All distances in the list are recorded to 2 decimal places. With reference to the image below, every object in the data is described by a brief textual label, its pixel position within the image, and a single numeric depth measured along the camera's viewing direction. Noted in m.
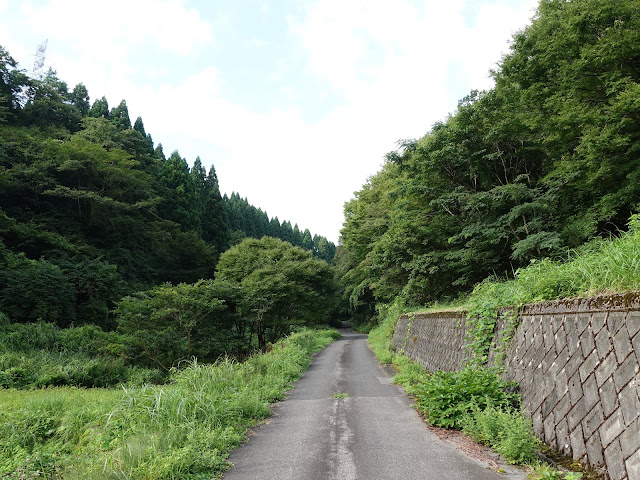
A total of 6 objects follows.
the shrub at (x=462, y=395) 5.06
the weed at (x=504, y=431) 3.94
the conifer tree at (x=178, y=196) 44.19
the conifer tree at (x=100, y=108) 45.93
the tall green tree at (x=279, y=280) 25.14
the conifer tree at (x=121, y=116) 44.95
